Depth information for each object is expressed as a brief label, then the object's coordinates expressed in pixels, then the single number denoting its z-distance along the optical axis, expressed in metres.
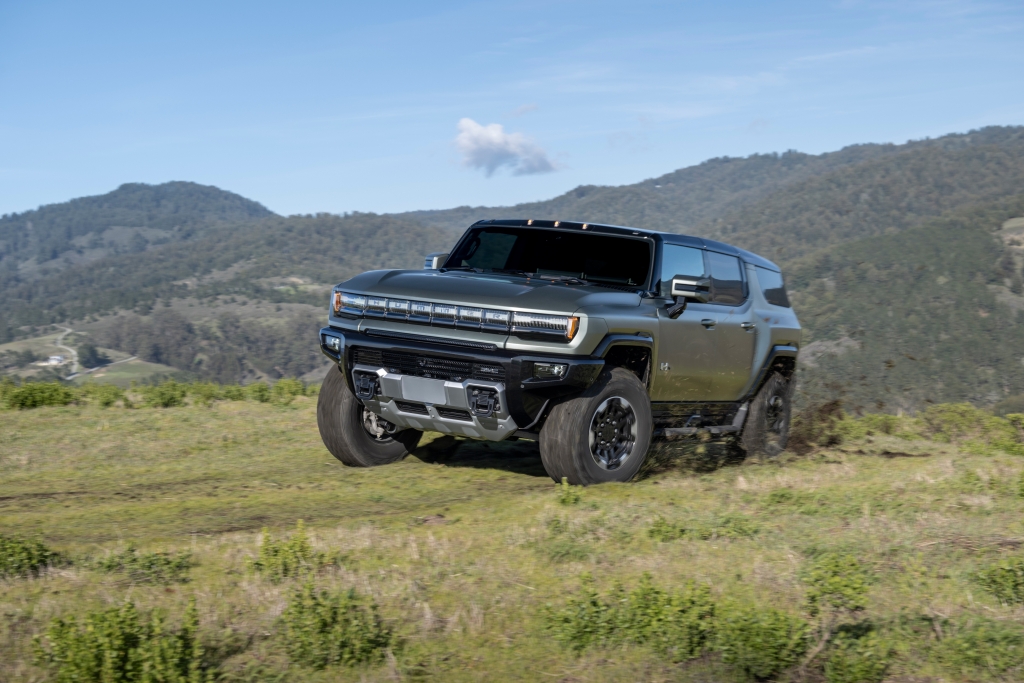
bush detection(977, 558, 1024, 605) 4.94
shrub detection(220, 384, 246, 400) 15.02
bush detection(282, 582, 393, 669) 4.14
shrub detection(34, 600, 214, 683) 3.81
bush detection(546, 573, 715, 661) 4.34
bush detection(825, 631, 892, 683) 4.02
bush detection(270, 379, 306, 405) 15.05
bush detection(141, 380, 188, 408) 14.09
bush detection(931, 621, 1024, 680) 4.11
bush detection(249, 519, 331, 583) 5.15
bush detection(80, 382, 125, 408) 13.84
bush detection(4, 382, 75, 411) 13.30
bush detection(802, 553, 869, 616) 4.69
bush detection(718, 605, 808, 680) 4.11
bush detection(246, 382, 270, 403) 14.82
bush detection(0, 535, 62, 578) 4.93
